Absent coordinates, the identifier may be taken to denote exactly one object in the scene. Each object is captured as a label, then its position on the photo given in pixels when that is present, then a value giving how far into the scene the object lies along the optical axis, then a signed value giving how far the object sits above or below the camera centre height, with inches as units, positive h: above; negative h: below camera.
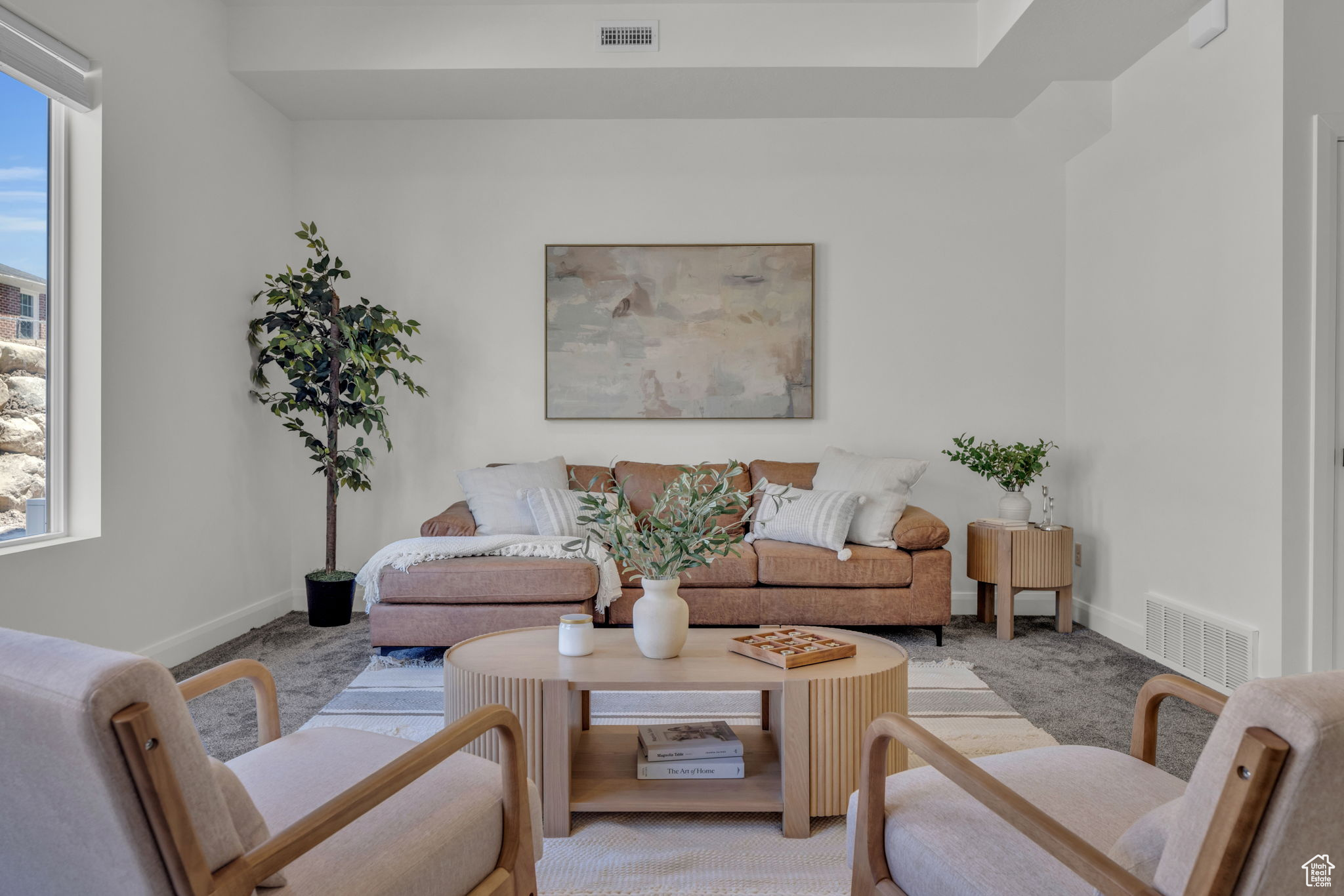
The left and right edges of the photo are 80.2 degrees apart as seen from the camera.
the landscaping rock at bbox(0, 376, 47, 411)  115.4 +9.0
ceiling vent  160.7 +83.8
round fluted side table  159.9 -22.6
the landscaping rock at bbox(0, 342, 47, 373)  113.7 +13.6
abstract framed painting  187.9 +29.2
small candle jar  89.0 -20.8
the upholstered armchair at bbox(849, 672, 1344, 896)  32.2 -19.4
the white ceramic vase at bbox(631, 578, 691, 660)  86.5 -18.4
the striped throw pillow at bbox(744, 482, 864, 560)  155.2 -13.4
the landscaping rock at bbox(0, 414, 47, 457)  114.2 +2.4
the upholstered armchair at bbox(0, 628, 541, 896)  34.4 -17.6
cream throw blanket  140.6 -18.1
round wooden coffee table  78.9 -26.7
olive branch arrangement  85.0 -8.6
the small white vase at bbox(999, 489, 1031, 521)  168.9 -11.6
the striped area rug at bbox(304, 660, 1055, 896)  71.7 -38.7
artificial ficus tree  164.7 +19.4
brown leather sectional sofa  152.4 -25.5
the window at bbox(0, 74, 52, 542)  114.3 +21.6
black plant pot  166.2 -31.5
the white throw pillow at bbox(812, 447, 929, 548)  158.2 -6.8
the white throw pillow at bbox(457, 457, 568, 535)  159.3 -8.3
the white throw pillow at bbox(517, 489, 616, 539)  157.0 -12.0
